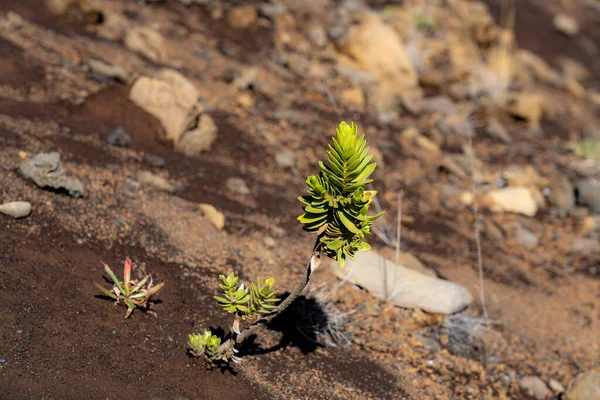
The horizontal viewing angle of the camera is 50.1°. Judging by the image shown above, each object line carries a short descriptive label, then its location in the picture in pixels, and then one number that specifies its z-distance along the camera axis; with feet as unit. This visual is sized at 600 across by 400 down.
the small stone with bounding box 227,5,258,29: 29.04
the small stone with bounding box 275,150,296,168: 21.71
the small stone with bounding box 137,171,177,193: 17.44
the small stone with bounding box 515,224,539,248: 22.93
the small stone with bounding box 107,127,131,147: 18.37
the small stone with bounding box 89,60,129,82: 20.77
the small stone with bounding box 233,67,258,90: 24.56
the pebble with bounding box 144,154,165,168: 18.45
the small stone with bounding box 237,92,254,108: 23.65
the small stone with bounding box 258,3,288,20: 30.09
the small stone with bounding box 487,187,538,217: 24.35
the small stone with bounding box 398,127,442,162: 25.93
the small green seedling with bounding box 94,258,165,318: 12.48
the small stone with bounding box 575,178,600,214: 25.58
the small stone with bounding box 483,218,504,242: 22.58
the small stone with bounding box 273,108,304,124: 24.22
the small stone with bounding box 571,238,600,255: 23.27
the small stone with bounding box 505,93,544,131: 31.83
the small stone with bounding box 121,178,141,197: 16.44
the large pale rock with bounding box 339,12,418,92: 29.91
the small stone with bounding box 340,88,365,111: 27.02
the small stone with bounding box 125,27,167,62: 23.94
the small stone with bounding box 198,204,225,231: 16.74
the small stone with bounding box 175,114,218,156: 19.79
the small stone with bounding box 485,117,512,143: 29.73
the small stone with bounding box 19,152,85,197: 14.97
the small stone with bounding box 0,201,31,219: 13.96
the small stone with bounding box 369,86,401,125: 27.12
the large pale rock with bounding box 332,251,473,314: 16.38
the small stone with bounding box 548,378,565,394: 15.91
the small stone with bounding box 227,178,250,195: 19.26
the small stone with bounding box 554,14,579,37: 46.19
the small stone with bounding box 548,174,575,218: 25.41
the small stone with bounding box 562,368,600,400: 14.58
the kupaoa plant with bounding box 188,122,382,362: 9.74
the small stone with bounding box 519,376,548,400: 15.58
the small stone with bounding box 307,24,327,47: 30.19
